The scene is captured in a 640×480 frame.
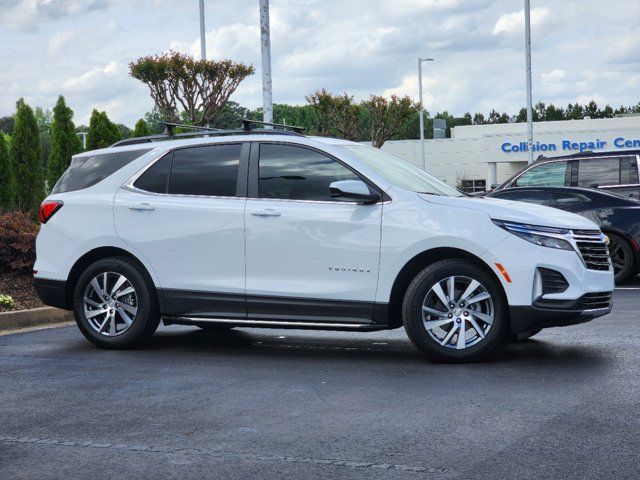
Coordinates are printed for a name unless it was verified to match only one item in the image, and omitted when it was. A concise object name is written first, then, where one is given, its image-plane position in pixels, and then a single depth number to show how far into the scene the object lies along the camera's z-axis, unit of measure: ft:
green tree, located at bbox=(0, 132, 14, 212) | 89.56
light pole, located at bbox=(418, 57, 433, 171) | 221.87
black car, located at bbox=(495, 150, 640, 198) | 53.47
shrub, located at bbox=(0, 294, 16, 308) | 39.70
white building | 209.05
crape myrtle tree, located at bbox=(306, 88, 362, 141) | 212.84
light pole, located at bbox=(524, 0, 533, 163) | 137.39
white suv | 27.12
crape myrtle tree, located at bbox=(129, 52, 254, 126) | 124.16
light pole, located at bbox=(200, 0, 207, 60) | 124.36
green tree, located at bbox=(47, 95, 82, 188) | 99.81
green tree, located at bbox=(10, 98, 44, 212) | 90.74
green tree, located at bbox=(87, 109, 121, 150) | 106.11
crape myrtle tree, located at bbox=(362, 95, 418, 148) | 214.69
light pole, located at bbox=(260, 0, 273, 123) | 66.28
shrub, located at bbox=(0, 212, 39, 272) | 46.14
